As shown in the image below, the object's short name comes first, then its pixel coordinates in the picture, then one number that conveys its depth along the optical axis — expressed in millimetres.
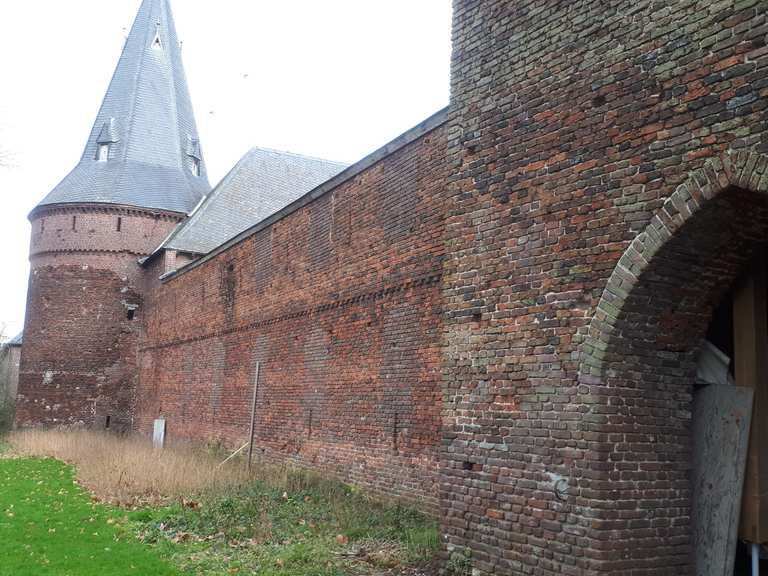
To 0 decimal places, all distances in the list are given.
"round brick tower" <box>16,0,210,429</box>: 27422
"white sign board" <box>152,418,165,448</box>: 22803
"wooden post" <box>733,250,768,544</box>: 5898
